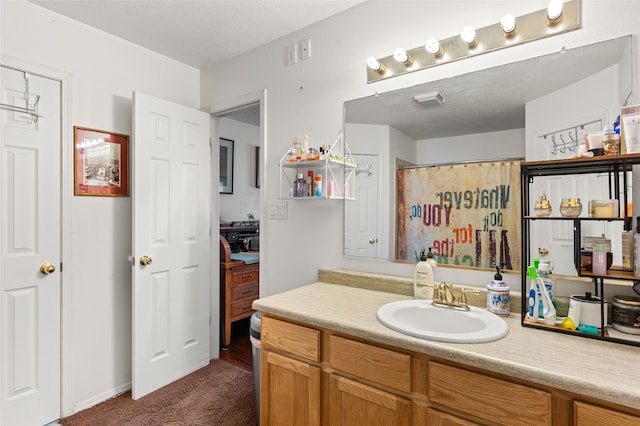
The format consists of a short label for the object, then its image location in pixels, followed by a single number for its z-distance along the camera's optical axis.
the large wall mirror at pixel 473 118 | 1.31
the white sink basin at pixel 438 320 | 1.14
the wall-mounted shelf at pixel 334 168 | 1.94
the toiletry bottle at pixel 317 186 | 2.00
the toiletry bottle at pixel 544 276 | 1.26
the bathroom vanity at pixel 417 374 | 0.91
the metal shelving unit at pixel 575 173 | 1.09
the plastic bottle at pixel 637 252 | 1.09
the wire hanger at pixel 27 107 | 1.88
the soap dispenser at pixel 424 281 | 1.60
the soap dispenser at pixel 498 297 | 1.38
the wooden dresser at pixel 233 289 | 3.09
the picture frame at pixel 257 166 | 4.29
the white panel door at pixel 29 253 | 1.85
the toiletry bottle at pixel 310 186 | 2.04
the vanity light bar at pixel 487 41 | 1.36
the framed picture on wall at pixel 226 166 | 3.87
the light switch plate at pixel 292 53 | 2.21
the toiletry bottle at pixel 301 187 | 2.05
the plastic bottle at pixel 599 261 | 1.12
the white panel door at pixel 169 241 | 2.26
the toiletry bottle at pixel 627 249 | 1.17
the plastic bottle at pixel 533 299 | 1.25
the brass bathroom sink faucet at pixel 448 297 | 1.46
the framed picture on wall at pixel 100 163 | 2.14
